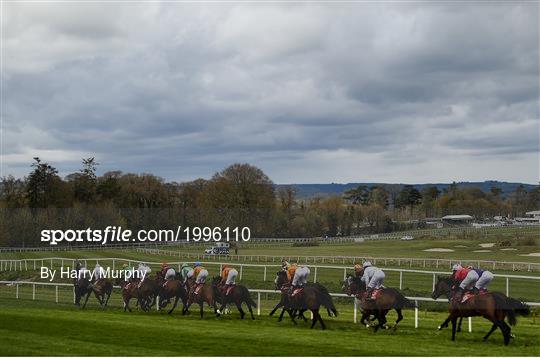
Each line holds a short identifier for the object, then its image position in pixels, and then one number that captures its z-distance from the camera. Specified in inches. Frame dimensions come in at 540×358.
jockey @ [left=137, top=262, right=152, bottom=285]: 833.8
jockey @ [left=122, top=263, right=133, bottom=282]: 851.9
